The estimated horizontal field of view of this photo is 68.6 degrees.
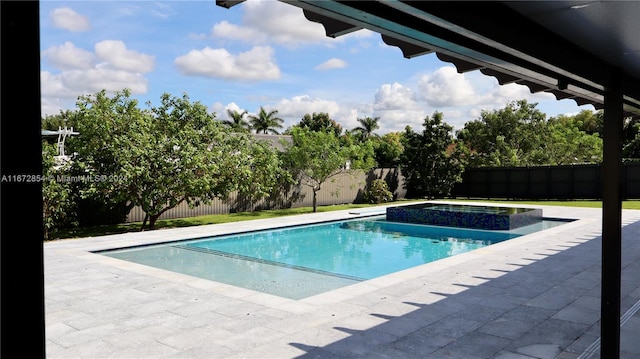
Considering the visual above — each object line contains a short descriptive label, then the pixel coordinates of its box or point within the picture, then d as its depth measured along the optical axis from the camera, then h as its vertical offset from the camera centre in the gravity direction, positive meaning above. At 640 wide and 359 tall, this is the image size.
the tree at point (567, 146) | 26.69 +1.90
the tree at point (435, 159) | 24.41 +1.03
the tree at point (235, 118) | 42.00 +5.49
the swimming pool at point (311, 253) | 8.73 -1.79
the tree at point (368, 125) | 46.62 +5.33
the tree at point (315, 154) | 18.86 +1.00
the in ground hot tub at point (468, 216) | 14.34 -1.20
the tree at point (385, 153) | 31.47 +1.73
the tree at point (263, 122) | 44.00 +5.32
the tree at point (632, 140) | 27.19 +2.34
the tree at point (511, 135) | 26.42 +2.53
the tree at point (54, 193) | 11.75 -0.36
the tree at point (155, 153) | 12.80 +0.74
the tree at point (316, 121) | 46.44 +5.85
